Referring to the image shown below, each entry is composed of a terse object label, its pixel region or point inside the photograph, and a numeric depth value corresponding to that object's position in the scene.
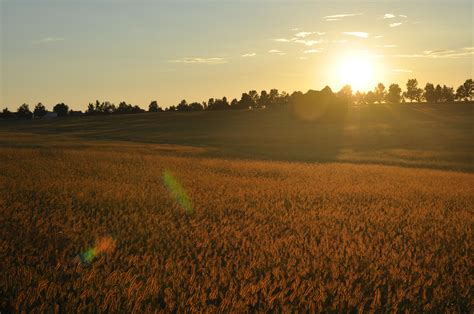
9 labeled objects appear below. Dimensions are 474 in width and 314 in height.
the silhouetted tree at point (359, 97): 165.41
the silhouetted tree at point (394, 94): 163.88
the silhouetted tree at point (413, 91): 159.50
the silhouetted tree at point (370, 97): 163.88
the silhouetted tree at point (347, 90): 165.51
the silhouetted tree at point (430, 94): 152.50
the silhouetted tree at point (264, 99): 164.11
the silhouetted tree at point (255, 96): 157.75
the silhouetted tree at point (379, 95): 167.12
